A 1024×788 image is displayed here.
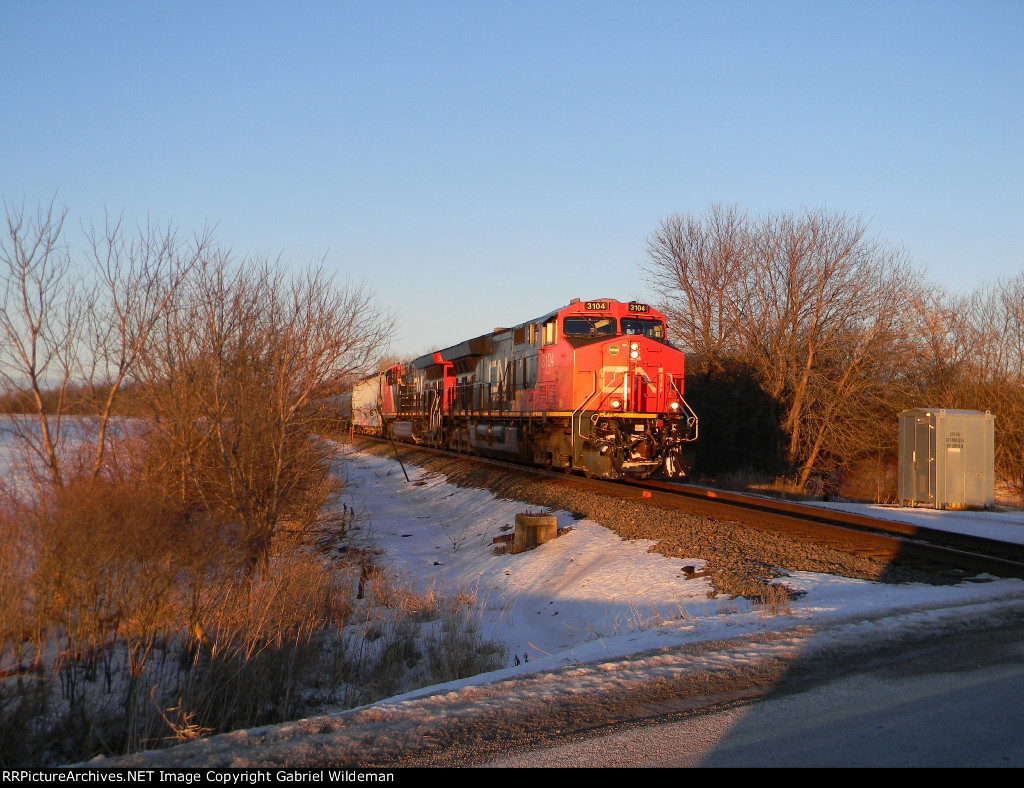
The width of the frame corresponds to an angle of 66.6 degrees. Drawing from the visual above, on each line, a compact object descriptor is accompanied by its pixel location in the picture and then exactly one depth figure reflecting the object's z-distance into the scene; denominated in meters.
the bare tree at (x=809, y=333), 24.69
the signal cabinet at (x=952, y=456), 14.47
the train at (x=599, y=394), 16.80
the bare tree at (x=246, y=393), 10.34
